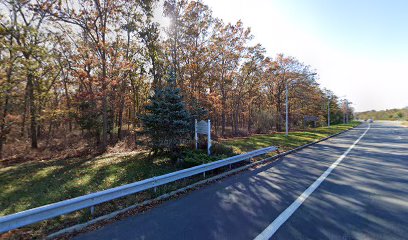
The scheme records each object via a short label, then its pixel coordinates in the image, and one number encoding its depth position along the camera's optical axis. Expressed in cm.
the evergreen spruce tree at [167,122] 850
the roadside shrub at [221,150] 931
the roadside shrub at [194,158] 747
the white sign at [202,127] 923
